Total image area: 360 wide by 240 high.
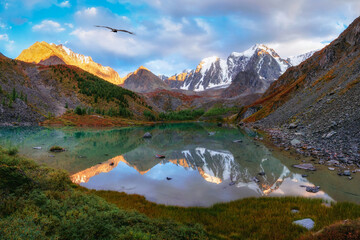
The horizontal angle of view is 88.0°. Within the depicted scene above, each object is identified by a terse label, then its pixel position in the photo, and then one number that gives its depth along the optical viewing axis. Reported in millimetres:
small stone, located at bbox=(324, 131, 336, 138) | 29438
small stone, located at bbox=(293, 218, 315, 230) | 8741
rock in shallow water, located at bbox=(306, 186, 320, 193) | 15489
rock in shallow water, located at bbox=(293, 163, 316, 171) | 20966
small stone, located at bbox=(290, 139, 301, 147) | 33219
